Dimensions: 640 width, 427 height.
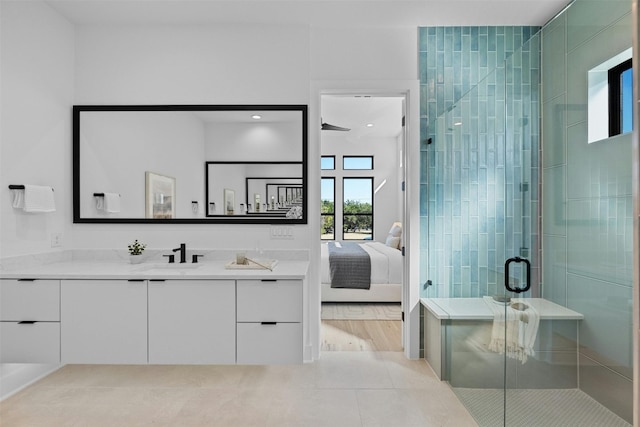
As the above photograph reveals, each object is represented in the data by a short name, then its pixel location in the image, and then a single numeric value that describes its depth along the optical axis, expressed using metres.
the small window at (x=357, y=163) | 7.81
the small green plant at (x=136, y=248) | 2.90
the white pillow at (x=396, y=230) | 6.52
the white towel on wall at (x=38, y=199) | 2.51
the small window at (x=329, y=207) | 7.84
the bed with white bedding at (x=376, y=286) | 4.71
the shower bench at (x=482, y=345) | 1.54
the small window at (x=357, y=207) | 7.86
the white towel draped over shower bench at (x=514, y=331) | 1.74
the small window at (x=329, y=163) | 7.81
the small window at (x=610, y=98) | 1.27
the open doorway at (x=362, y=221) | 3.87
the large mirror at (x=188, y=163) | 3.04
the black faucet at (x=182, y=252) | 2.90
